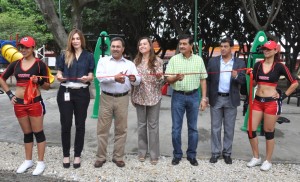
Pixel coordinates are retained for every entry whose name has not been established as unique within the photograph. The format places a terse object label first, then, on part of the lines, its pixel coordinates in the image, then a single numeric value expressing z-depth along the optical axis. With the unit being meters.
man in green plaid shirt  4.71
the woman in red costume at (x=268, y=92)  4.59
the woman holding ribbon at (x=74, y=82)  4.55
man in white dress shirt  4.59
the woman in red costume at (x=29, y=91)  4.41
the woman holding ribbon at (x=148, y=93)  4.74
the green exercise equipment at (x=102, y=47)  7.12
